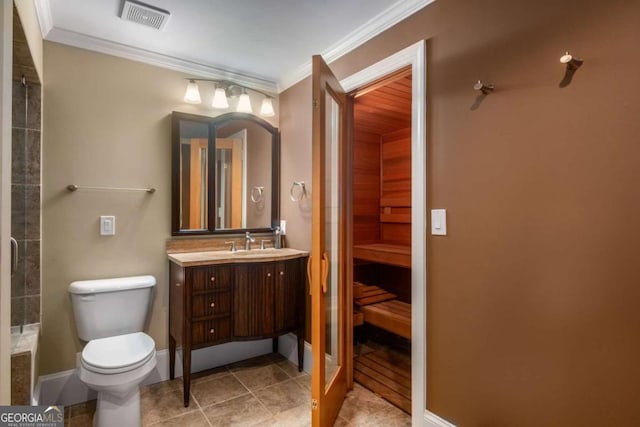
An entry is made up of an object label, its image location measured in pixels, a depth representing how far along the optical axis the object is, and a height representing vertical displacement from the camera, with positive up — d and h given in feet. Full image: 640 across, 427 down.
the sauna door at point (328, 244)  5.60 -0.58
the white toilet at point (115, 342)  5.77 -2.50
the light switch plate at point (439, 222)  5.61 -0.15
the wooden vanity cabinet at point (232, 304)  7.34 -2.09
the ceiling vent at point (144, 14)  6.23 +3.78
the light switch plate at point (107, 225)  7.59 -0.26
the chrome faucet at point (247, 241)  9.21 -0.76
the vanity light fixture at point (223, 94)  8.52 +3.09
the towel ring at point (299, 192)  9.02 +0.57
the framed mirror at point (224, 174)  8.54 +1.05
